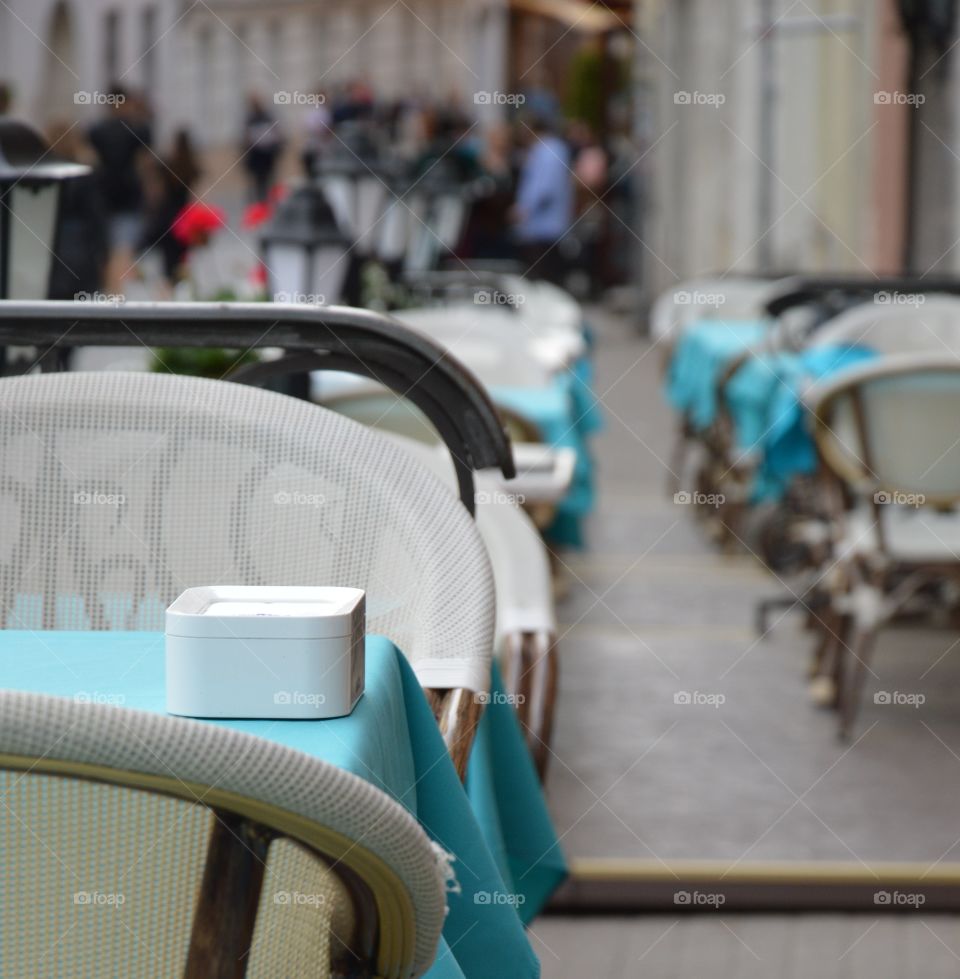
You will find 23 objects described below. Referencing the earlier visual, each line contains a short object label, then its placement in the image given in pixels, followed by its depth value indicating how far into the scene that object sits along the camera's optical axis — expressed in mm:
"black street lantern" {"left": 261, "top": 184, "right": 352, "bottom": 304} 7934
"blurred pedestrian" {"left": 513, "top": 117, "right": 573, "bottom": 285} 28637
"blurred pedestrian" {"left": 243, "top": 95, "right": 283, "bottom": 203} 35500
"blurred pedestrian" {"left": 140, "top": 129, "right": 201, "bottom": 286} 25519
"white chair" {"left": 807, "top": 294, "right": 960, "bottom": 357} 10961
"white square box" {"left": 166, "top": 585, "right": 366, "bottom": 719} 2490
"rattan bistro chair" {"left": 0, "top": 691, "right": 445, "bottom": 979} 1900
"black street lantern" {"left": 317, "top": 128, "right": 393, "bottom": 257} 11859
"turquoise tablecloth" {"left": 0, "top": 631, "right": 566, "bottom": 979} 2498
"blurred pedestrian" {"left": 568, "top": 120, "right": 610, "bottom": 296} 35594
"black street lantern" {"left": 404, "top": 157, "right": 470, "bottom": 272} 16047
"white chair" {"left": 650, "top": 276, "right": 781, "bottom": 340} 15797
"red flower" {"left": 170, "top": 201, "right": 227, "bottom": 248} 10219
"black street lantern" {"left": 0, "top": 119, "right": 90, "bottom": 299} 5004
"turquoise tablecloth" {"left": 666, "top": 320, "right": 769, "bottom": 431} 13727
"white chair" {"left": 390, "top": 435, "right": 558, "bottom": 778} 5094
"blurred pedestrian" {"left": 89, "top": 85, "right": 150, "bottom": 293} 24453
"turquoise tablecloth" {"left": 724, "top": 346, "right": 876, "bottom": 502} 10156
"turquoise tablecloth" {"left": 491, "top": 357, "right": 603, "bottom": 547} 9133
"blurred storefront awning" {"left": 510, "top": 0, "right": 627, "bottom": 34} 47344
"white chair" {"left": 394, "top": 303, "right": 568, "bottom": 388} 10781
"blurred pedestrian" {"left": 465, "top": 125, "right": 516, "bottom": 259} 28078
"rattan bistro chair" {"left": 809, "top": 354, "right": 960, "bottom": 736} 7742
